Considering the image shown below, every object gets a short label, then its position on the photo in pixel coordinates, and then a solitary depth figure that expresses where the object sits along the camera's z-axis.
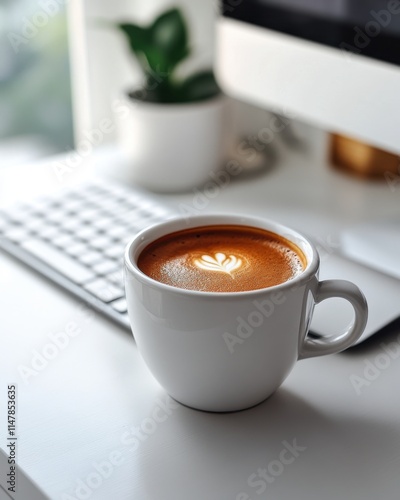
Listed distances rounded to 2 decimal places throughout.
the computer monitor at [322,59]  0.56
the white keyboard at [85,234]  0.54
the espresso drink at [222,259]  0.42
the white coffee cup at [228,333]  0.39
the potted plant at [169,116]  0.72
